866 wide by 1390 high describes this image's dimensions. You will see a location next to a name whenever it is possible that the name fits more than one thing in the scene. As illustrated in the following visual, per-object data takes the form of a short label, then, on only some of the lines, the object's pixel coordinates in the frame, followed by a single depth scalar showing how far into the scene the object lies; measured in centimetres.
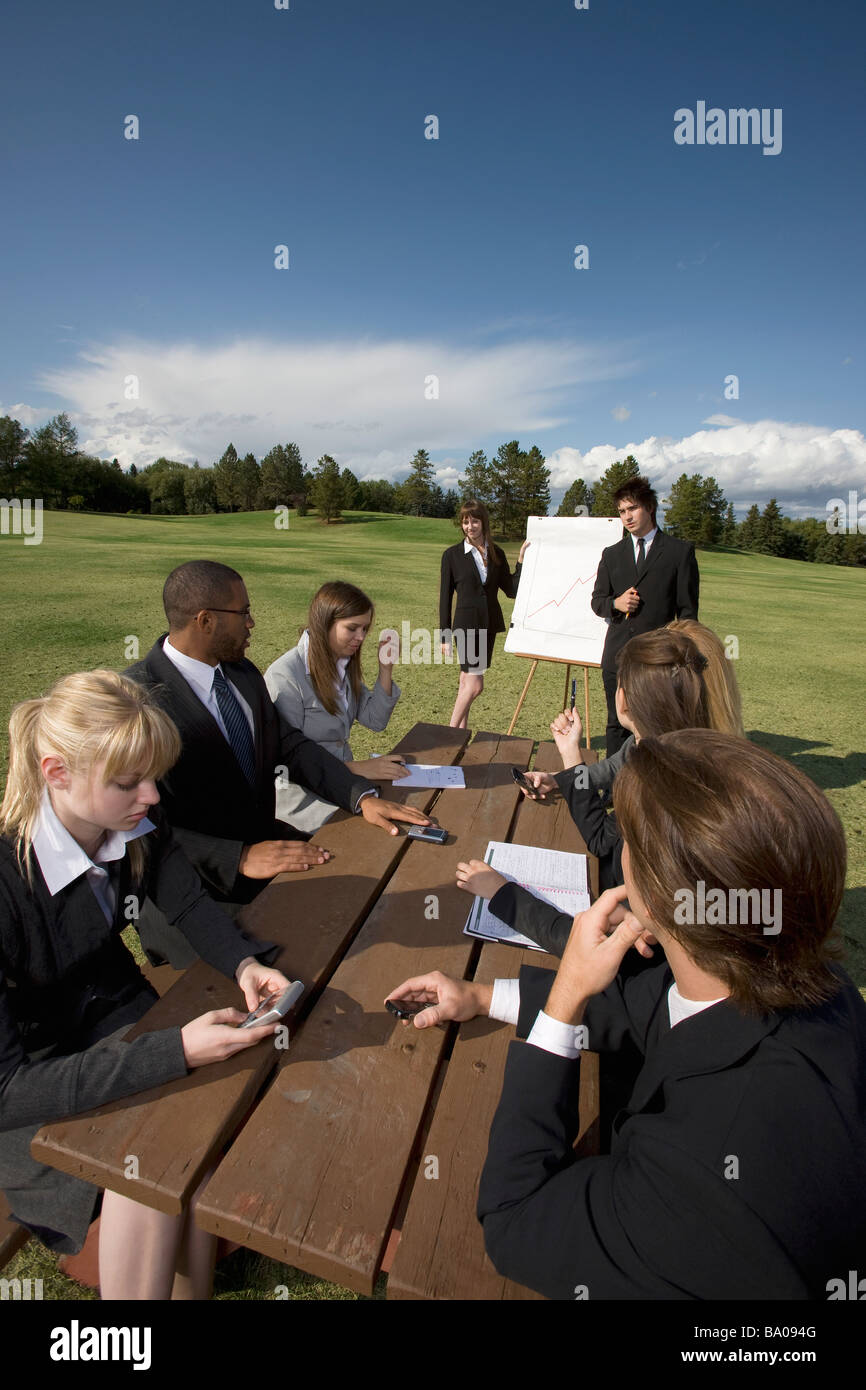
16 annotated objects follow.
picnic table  117
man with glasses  268
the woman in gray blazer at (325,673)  361
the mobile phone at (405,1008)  165
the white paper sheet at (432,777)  322
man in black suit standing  525
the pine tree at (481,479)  5497
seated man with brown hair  96
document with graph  696
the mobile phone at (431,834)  262
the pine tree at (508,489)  5334
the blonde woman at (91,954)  146
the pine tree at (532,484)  5303
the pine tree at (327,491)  5628
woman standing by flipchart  661
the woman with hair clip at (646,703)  255
